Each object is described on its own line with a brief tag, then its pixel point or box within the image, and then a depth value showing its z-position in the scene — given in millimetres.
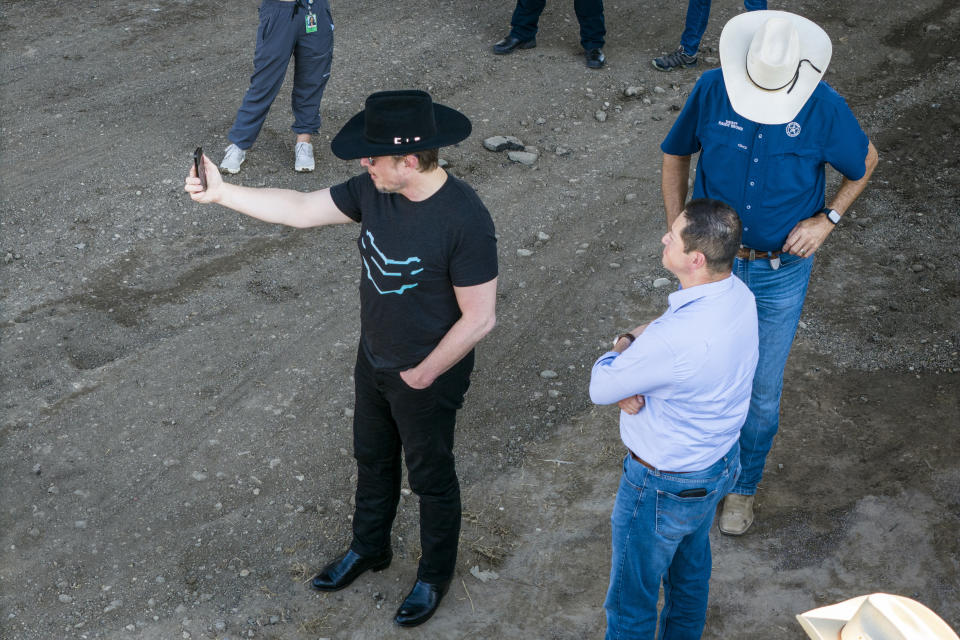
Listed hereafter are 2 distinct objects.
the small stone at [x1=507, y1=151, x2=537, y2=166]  7879
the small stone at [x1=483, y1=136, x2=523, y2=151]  8016
